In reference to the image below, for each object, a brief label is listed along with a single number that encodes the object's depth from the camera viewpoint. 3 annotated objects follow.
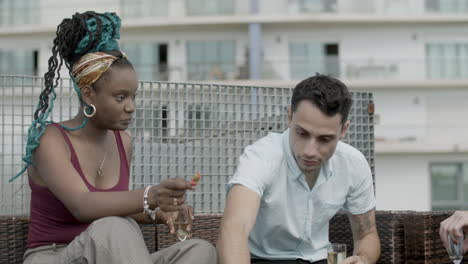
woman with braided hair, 2.92
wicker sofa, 3.61
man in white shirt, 3.13
